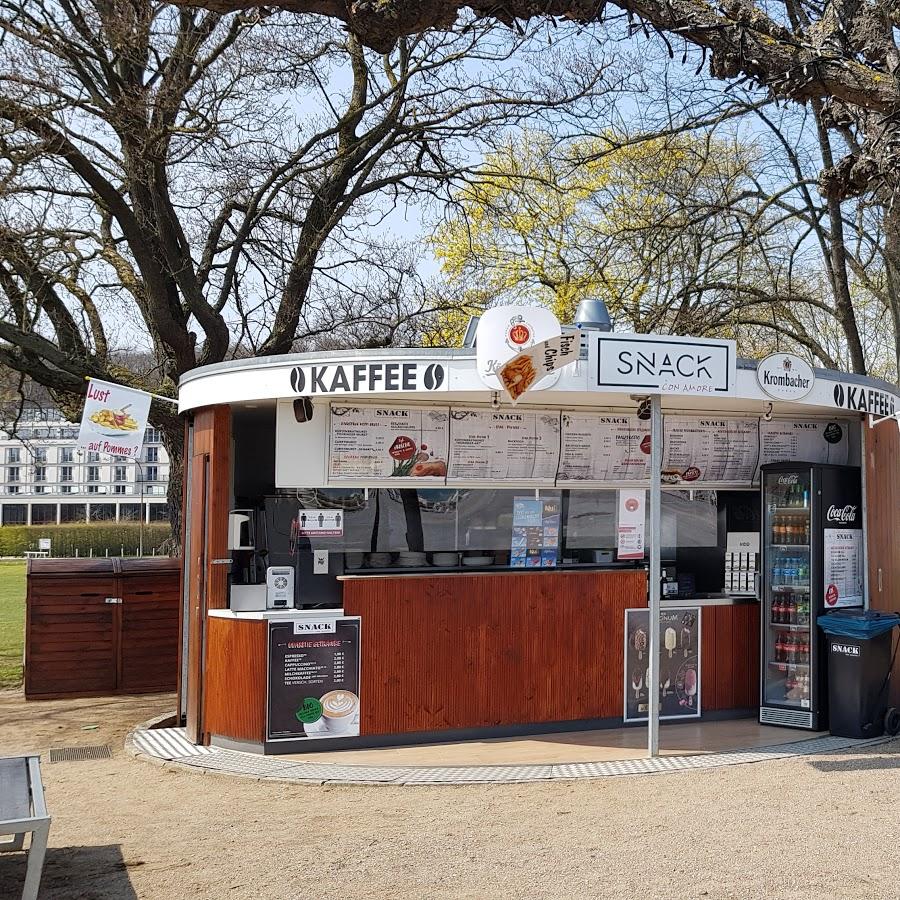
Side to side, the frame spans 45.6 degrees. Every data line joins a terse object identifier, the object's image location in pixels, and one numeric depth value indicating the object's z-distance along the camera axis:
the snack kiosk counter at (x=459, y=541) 7.85
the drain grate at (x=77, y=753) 8.09
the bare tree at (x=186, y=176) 12.21
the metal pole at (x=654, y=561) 7.57
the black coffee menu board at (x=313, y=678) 7.79
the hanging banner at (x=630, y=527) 8.26
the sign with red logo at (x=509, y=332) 6.99
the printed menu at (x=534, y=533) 8.67
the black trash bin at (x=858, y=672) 8.27
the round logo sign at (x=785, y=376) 7.90
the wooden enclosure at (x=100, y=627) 10.55
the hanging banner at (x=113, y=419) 8.67
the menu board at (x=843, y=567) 8.66
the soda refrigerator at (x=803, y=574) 8.60
